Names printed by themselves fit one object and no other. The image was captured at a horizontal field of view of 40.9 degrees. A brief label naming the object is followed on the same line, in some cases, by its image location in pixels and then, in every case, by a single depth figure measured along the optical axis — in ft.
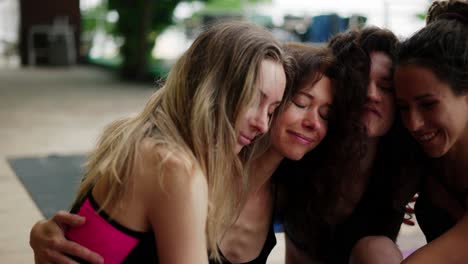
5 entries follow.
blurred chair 45.34
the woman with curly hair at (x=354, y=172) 6.68
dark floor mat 12.31
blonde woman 4.95
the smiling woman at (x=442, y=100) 5.93
